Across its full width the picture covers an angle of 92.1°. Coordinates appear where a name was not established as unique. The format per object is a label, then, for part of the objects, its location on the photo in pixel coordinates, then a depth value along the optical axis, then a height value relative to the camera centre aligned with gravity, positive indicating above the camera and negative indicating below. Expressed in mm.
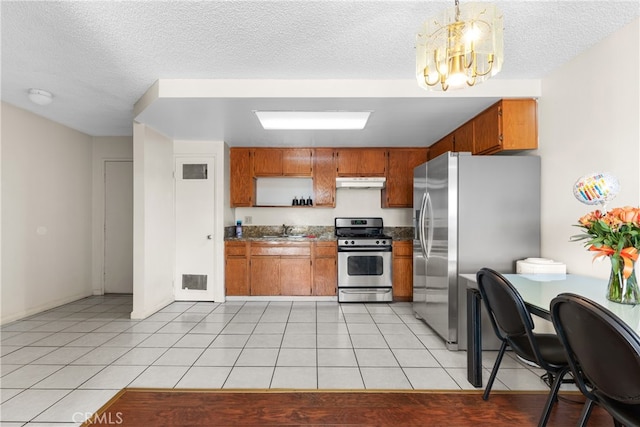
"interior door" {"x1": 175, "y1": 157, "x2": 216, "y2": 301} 4355 -391
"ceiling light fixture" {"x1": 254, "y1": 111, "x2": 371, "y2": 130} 3195 +1024
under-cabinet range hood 4590 +453
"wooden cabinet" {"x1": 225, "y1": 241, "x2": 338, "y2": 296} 4383 -807
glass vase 1548 -383
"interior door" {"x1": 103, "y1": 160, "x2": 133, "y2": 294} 4684 -175
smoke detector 2965 +1133
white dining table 1516 -467
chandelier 1415 +793
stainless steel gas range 4301 -824
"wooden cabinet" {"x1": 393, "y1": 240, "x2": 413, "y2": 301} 4340 -819
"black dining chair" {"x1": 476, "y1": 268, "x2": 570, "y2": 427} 1586 -682
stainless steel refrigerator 2746 -63
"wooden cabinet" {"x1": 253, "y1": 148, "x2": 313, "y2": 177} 4664 +764
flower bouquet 1520 -174
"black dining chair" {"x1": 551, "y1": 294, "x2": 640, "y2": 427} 1041 -522
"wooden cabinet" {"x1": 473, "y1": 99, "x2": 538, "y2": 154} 2787 +795
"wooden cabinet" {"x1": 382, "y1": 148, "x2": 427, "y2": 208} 4703 +596
